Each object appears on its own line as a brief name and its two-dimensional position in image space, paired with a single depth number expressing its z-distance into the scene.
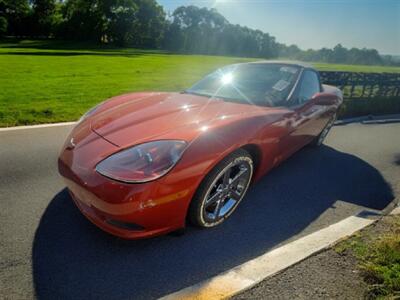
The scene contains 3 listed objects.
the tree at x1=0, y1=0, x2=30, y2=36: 64.19
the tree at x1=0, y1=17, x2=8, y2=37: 59.67
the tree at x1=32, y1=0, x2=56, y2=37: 68.06
